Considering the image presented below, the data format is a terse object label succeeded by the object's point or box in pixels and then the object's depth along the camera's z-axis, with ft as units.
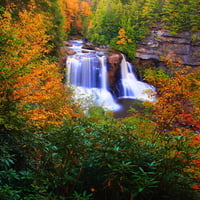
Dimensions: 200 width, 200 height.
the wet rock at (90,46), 80.18
